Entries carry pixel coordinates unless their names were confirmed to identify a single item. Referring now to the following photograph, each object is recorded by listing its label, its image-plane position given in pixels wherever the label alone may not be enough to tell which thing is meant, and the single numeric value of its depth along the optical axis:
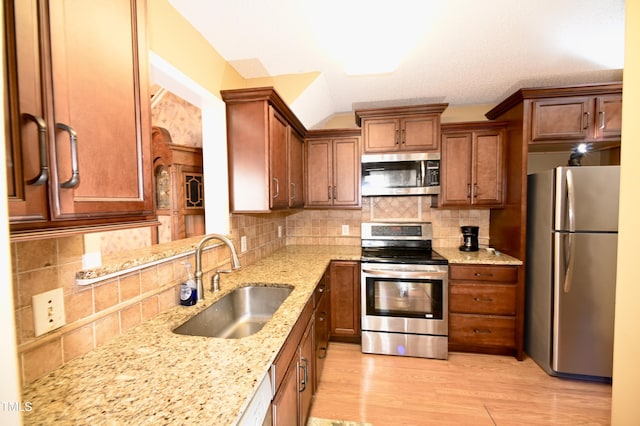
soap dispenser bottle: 1.35
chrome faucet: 1.38
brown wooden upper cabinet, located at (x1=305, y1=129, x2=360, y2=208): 2.84
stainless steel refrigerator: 1.93
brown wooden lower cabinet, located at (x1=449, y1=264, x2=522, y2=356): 2.36
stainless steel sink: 1.40
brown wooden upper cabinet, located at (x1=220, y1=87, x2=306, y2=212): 1.84
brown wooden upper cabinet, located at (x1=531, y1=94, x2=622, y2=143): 2.16
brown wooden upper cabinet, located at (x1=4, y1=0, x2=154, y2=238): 0.52
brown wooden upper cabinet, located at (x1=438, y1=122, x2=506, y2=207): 2.59
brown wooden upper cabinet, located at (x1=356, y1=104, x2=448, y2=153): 2.57
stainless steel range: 2.37
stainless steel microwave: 2.60
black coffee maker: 2.73
